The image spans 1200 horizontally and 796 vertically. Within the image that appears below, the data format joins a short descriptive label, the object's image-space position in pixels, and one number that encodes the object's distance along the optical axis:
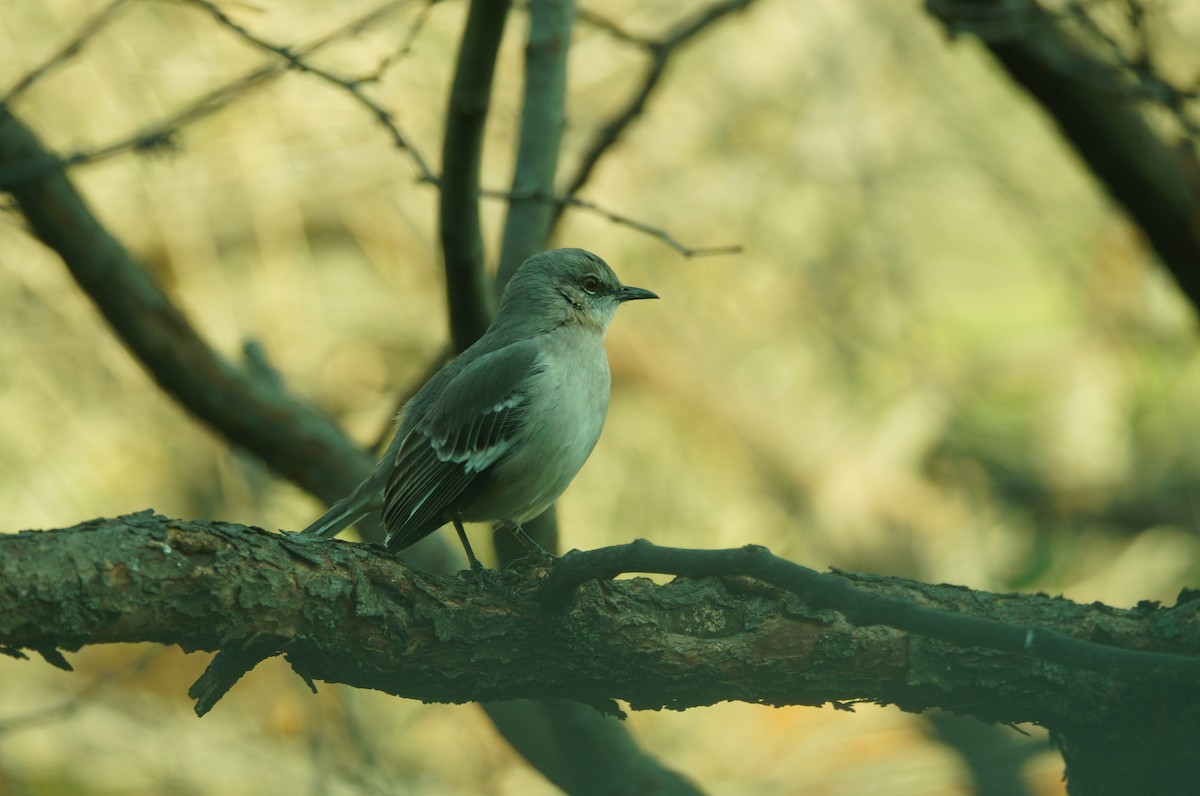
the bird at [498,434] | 9.24
